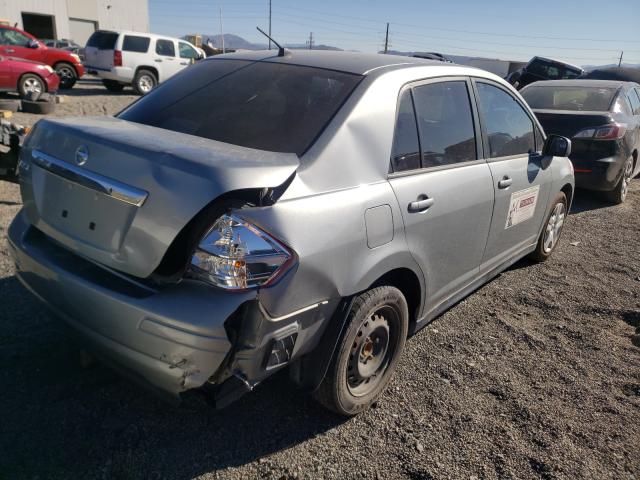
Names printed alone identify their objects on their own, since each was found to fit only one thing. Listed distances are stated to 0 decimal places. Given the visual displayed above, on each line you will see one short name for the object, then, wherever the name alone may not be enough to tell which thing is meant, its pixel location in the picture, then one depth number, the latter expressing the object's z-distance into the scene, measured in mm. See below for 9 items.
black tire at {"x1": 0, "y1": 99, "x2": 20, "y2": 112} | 10195
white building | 35375
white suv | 15773
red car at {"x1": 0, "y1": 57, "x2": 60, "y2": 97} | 11883
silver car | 1860
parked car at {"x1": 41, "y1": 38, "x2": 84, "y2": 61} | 26312
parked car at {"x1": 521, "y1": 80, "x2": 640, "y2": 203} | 6676
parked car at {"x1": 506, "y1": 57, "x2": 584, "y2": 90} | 16453
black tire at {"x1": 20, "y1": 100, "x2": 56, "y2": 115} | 10344
